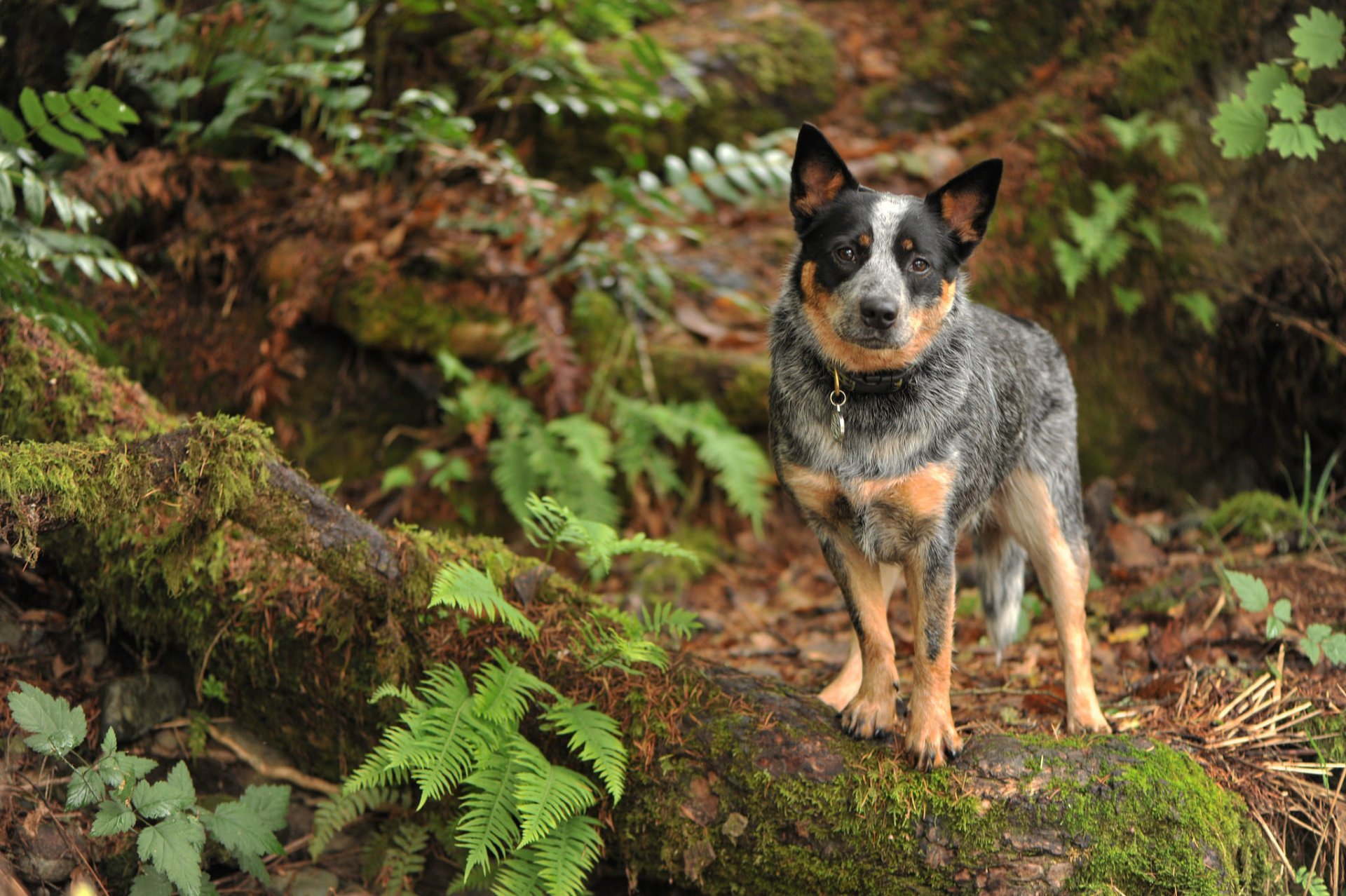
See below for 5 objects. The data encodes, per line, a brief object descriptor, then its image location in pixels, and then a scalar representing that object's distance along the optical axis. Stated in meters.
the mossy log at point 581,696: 3.30
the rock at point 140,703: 3.92
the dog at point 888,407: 3.63
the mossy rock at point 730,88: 7.75
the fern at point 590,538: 3.96
